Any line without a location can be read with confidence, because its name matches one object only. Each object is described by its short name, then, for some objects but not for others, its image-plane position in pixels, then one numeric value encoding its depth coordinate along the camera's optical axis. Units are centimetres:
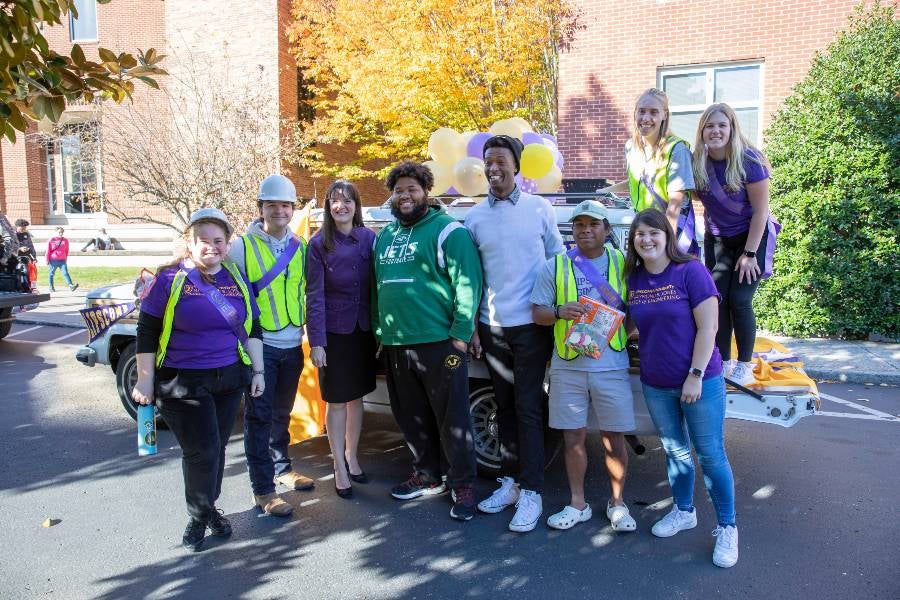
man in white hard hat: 410
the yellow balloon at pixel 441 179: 632
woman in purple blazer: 421
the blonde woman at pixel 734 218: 403
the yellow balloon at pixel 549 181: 598
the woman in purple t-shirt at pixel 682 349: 344
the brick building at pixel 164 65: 1736
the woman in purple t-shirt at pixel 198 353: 351
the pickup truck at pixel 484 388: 405
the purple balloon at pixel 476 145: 622
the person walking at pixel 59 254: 1501
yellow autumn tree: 1198
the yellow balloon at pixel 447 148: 648
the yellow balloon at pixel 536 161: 585
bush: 919
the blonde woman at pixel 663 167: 408
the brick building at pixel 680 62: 1148
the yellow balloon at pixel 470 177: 582
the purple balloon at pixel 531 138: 634
